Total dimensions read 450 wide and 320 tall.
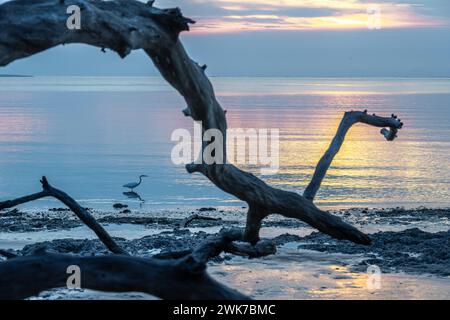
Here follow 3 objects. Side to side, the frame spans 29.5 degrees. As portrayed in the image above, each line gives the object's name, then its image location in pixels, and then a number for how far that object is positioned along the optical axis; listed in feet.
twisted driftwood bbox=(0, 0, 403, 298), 17.33
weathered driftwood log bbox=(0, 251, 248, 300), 20.34
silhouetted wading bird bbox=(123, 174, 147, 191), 74.58
